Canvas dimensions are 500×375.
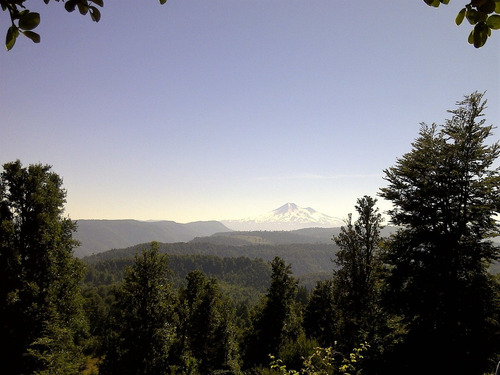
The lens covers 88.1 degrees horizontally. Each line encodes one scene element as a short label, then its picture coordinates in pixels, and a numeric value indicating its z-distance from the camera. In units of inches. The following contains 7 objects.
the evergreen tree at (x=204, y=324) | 1206.3
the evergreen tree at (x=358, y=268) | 681.0
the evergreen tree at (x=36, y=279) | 517.7
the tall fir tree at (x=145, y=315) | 636.7
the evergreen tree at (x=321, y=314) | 1282.1
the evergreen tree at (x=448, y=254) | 469.7
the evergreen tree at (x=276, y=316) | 994.7
